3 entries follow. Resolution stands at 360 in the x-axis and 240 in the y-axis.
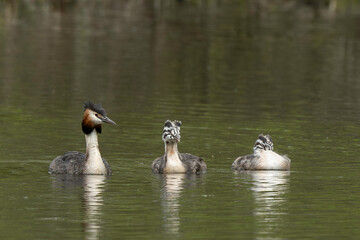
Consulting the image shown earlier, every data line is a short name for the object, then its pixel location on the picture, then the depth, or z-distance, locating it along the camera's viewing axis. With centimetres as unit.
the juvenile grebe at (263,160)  2052
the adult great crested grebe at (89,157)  1977
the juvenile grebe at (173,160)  2011
